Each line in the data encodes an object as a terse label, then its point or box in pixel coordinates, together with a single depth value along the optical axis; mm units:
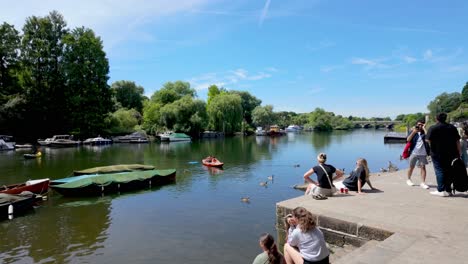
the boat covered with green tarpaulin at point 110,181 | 20586
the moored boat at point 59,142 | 59094
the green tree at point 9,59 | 62188
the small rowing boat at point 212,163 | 33194
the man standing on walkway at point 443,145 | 8641
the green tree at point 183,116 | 83250
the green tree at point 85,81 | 66812
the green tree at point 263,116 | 116212
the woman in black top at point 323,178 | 9398
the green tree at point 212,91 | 112250
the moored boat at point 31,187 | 18438
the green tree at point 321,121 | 153375
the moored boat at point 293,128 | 152250
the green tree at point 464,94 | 116000
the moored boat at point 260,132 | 106062
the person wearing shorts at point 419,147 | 10492
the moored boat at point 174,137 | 75181
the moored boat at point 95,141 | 65588
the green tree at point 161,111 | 83456
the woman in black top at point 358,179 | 10086
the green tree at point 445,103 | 117375
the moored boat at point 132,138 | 71875
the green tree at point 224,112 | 91000
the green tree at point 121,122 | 76625
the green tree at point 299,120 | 178125
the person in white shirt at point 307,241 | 5113
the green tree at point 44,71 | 63812
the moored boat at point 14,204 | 15812
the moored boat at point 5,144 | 52594
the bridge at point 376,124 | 184125
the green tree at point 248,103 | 122550
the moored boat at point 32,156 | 40841
